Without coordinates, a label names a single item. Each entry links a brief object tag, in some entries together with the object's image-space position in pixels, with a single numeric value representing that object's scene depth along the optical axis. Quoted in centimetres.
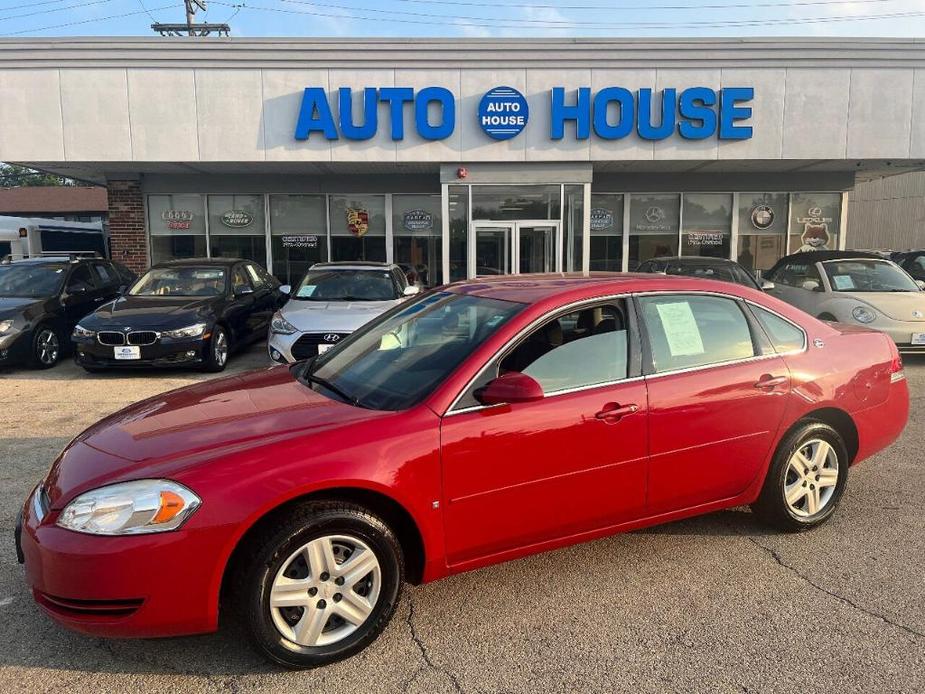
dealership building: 1269
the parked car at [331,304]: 812
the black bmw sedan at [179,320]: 851
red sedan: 254
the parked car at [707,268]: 1032
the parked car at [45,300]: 911
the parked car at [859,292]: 912
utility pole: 2855
